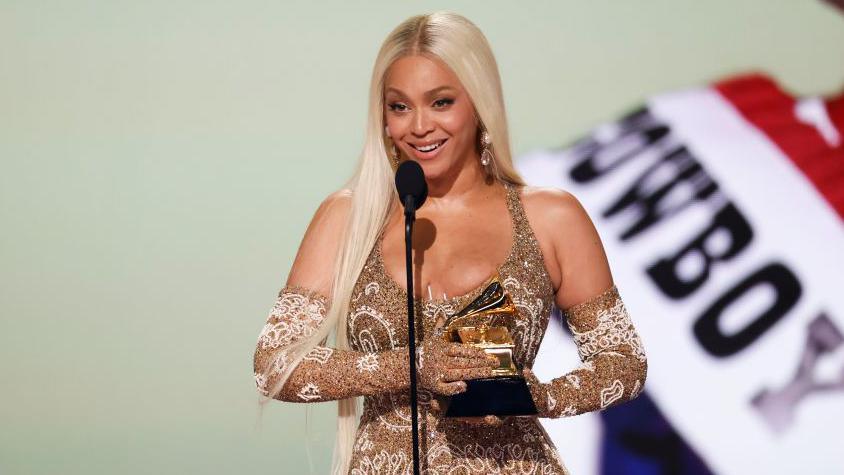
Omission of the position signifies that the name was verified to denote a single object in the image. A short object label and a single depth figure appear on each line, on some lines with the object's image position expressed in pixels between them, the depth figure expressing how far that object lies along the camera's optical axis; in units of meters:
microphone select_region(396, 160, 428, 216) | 12.87
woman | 13.07
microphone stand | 12.80
